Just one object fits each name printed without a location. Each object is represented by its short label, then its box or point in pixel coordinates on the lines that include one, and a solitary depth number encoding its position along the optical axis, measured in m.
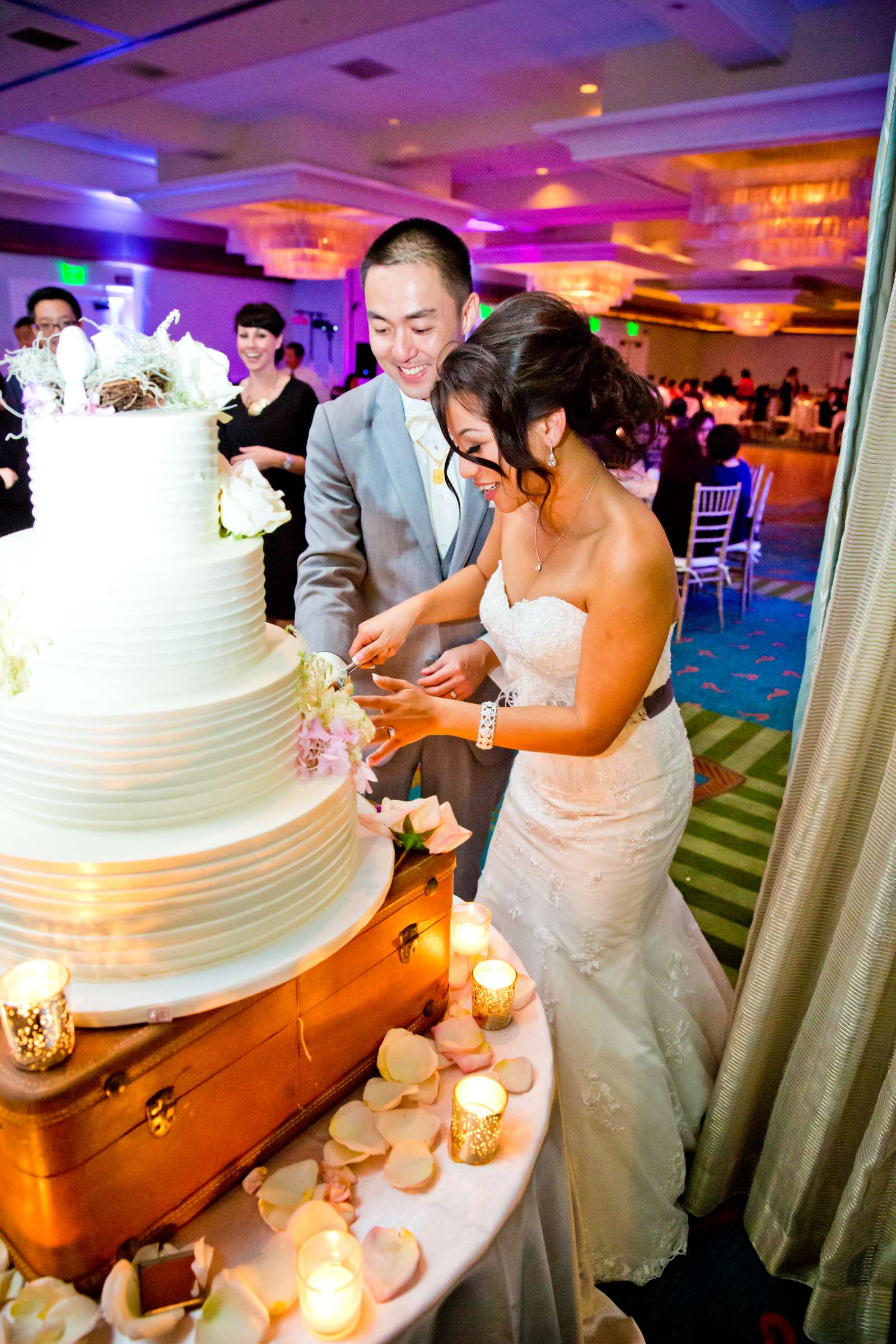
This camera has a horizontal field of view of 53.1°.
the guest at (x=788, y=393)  23.47
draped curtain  1.80
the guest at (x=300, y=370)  7.95
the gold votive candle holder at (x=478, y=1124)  1.33
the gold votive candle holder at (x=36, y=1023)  1.02
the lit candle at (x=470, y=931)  1.82
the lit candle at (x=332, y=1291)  1.09
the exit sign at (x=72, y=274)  13.29
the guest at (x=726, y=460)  7.91
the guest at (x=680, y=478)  7.62
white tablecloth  1.19
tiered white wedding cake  1.16
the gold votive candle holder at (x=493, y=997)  1.62
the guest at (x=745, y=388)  23.80
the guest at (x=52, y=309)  4.52
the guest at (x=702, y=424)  9.04
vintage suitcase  1.03
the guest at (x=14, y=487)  4.86
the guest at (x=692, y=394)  15.16
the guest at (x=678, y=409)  10.25
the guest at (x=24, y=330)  7.38
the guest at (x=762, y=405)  24.19
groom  2.28
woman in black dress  4.70
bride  1.82
